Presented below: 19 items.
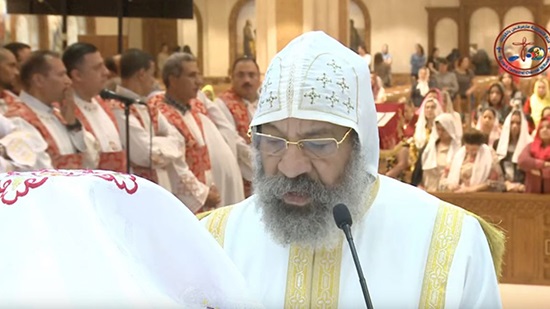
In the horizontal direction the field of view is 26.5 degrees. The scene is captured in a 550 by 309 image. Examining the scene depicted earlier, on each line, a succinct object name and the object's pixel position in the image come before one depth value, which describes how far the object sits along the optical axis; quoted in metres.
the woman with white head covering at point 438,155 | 9.97
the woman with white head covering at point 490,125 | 10.40
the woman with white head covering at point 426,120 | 10.91
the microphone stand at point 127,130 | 6.92
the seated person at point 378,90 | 14.97
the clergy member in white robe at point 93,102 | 6.86
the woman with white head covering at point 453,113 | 10.32
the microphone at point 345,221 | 2.42
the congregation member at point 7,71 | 6.65
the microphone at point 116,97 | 6.44
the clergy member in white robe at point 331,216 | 2.85
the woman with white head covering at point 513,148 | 9.70
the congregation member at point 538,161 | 9.32
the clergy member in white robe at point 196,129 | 7.78
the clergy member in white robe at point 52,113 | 6.28
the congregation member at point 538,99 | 10.96
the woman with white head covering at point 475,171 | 9.62
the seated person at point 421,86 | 14.52
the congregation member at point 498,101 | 10.94
